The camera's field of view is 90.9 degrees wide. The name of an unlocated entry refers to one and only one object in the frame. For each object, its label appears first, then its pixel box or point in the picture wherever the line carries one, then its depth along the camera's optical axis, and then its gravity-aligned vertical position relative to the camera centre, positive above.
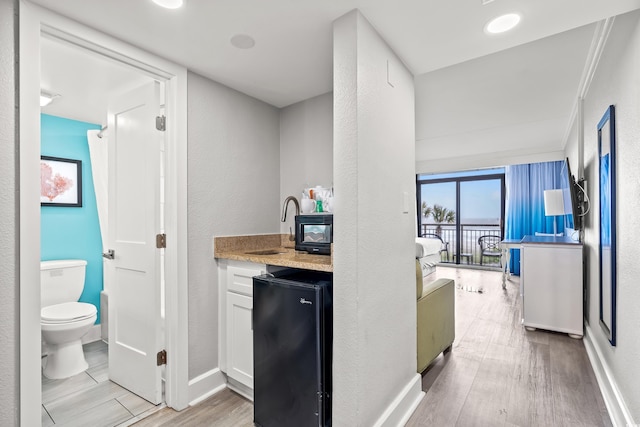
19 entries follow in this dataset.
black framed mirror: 1.87 -0.05
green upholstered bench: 2.27 -0.83
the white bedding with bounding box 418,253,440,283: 6.05 -1.03
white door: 2.05 -0.19
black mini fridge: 1.61 -0.74
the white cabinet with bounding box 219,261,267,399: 2.06 -0.74
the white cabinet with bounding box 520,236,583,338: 3.07 -0.75
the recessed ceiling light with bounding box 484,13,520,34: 1.53 +0.95
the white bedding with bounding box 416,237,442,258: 5.58 -0.66
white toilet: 2.37 -0.80
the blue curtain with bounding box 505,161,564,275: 6.04 +0.26
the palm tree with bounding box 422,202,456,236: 7.61 -0.04
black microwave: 2.14 -0.14
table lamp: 4.29 +0.14
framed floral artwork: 2.87 +0.30
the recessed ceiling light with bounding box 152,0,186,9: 1.45 +0.98
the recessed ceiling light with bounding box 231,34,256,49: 1.74 +0.98
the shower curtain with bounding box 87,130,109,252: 3.00 +0.44
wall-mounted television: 3.01 +0.08
